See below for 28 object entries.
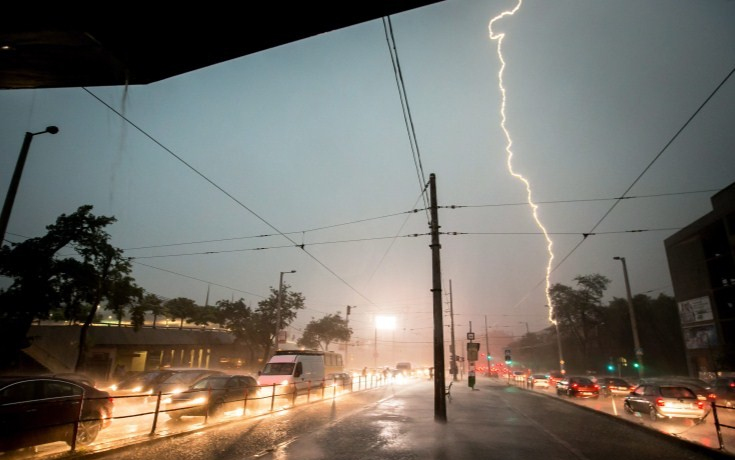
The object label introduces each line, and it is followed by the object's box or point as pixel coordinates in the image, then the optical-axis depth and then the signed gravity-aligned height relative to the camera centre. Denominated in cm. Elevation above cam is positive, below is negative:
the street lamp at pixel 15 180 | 1109 +460
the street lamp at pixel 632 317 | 2639 +187
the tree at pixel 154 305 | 3019 +268
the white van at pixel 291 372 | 2079 -177
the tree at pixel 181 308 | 4456 +335
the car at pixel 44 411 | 780 -163
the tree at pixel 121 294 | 2595 +285
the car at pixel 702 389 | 1855 -215
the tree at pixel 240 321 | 4731 +209
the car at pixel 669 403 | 1393 -202
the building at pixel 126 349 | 2889 -106
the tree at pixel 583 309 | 6159 +561
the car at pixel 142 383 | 2025 -241
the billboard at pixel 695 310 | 3563 +338
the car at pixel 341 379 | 2950 -296
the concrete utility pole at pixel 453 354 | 4600 -148
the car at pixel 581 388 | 2575 -276
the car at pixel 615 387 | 2759 -284
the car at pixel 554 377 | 3693 -309
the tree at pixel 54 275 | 1978 +329
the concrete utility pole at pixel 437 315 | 1455 +110
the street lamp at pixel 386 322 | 6869 +337
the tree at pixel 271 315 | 4809 +301
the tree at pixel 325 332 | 6912 +146
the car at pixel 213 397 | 1339 -213
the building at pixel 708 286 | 3294 +570
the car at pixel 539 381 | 4016 -369
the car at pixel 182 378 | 1859 -196
